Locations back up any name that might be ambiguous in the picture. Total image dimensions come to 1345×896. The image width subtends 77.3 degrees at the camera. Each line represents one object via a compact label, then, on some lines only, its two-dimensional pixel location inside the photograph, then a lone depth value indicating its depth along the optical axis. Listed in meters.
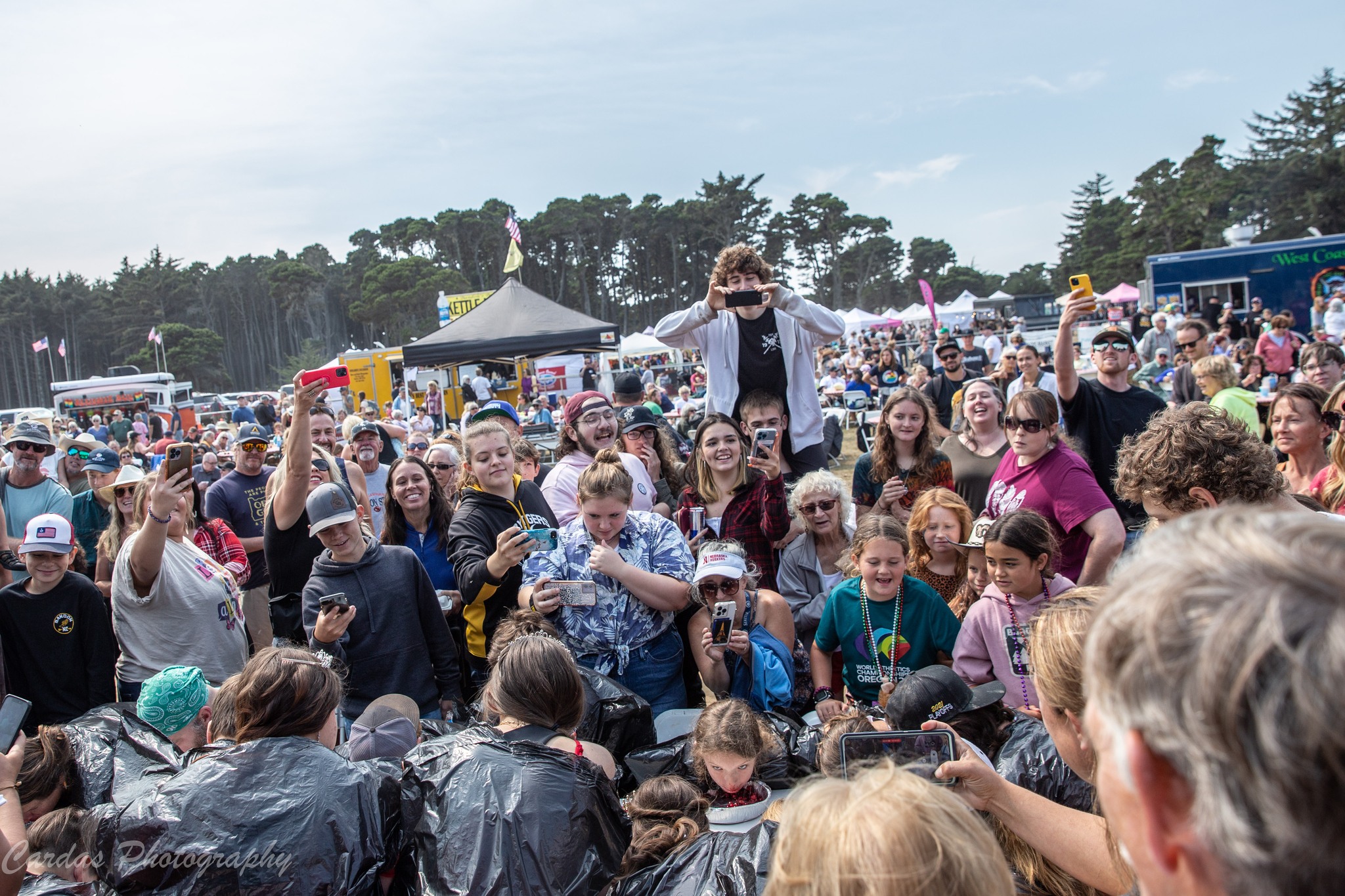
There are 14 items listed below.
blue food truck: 18.55
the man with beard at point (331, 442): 5.60
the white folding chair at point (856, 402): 14.91
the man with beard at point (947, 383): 7.15
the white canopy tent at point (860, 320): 36.00
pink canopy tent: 35.44
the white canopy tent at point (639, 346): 32.91
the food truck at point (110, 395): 31.05
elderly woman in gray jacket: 4.16
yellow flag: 22.77
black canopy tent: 12.93
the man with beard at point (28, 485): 5.35
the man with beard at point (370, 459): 5.98
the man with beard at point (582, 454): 4.74
